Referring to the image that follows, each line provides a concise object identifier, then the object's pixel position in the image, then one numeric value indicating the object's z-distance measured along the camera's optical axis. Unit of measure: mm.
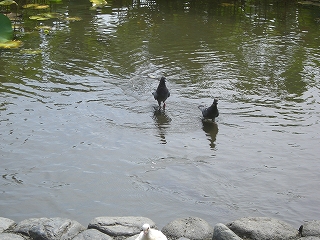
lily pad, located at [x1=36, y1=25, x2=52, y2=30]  17109
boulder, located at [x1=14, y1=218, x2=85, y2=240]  5848
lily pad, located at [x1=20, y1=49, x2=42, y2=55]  14148
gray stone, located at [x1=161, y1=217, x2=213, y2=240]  5910
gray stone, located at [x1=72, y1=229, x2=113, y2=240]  5844
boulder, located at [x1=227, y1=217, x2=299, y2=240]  5894
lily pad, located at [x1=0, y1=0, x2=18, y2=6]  15602
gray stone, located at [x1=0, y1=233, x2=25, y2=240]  5727
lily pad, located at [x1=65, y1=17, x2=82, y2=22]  18422
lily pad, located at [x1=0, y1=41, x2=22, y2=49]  14523
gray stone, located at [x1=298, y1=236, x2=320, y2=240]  5738
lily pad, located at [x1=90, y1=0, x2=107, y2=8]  19806
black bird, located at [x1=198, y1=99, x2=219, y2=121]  9758
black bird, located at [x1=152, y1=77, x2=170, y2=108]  10406
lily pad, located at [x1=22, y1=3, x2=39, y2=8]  19781
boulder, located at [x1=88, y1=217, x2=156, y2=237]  5977
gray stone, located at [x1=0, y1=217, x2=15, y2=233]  6047
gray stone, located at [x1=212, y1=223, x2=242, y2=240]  5668
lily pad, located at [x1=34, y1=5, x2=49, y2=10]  19438
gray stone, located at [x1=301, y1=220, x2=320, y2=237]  5867
